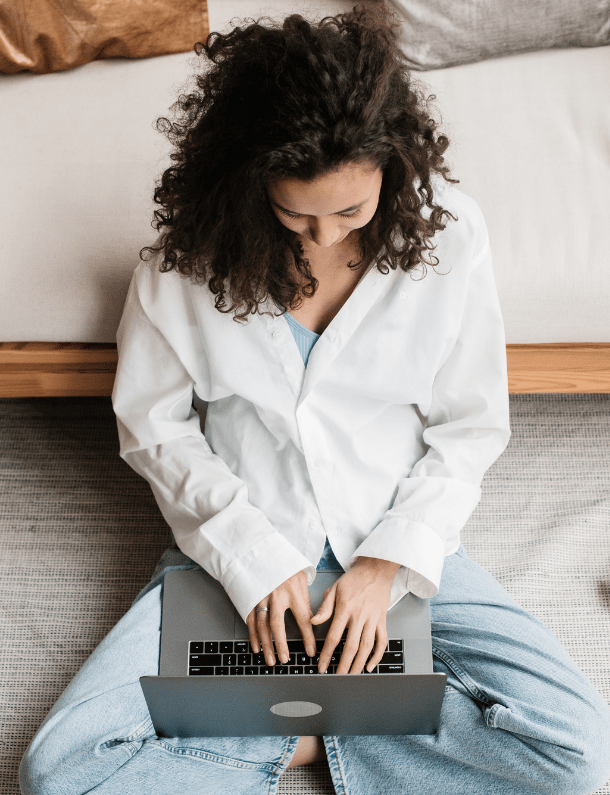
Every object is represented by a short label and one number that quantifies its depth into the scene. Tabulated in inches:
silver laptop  38.0
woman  37.9
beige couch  49.8
